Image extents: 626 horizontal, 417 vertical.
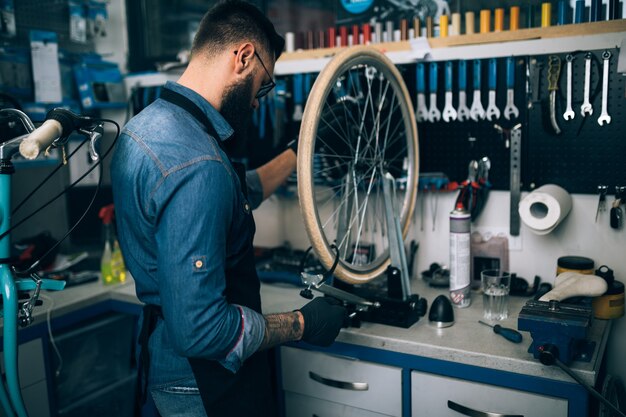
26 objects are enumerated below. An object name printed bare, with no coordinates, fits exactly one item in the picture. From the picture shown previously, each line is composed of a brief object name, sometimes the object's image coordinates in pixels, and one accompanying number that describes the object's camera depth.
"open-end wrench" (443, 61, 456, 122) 2.03
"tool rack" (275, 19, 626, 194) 1.82
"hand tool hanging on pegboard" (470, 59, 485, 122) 1.99
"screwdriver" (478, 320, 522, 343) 1.48
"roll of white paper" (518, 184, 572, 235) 1.77
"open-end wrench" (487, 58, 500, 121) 1.96
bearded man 1.06
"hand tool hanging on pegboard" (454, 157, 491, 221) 1.98
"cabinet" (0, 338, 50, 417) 1.86
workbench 1.35
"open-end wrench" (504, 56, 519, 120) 1.92
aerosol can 1.80
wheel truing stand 1.63
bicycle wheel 1.43
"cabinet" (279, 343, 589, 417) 1.36
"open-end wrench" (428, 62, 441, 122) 2.05
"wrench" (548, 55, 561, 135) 1.85
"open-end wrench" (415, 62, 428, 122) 2.07
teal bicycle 1.18
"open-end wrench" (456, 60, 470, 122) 2.01
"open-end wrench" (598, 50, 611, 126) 1.79
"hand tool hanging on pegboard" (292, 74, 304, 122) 2.27
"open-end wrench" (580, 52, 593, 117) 1.81
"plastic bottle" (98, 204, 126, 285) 2.23
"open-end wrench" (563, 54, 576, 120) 1.83
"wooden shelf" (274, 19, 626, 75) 1.79
